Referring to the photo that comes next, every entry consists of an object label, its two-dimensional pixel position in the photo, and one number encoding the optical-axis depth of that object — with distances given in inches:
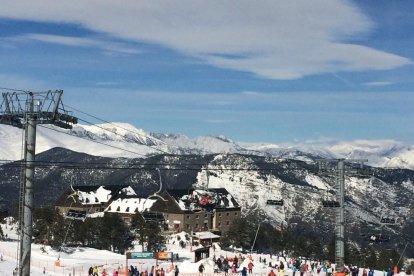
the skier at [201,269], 2313.0
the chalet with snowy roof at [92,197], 6412.4
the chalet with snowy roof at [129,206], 5984.3
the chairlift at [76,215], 1955.0
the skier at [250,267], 2348.7
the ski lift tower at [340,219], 2069.1
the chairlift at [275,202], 2566.4
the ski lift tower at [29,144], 1402.6
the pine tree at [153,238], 3914.9
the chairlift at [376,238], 2454.2
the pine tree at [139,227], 3932.1
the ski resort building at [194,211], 5753.0
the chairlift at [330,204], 2094.2
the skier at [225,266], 2366.6
